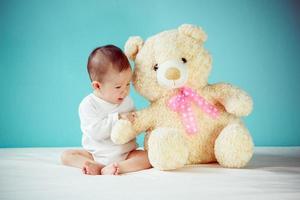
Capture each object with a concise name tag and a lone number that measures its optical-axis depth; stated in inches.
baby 61.6
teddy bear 61.3
